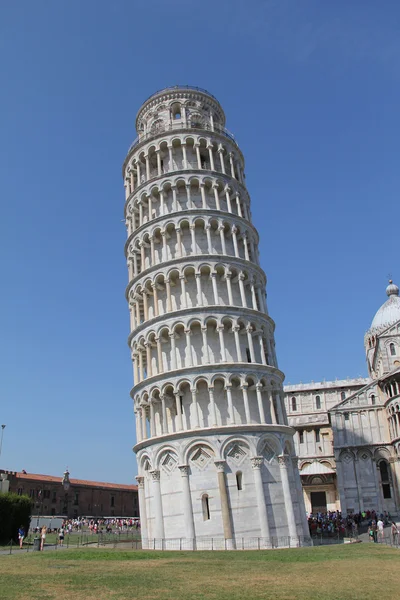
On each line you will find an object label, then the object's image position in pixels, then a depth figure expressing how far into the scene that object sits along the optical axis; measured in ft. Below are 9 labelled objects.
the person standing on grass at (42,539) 109.13
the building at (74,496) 275.39
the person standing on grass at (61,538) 131.66
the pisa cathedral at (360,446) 210.18
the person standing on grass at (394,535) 104.42
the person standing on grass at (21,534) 114.17
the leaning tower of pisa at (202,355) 109.09
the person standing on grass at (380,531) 116.72
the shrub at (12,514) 126.82
